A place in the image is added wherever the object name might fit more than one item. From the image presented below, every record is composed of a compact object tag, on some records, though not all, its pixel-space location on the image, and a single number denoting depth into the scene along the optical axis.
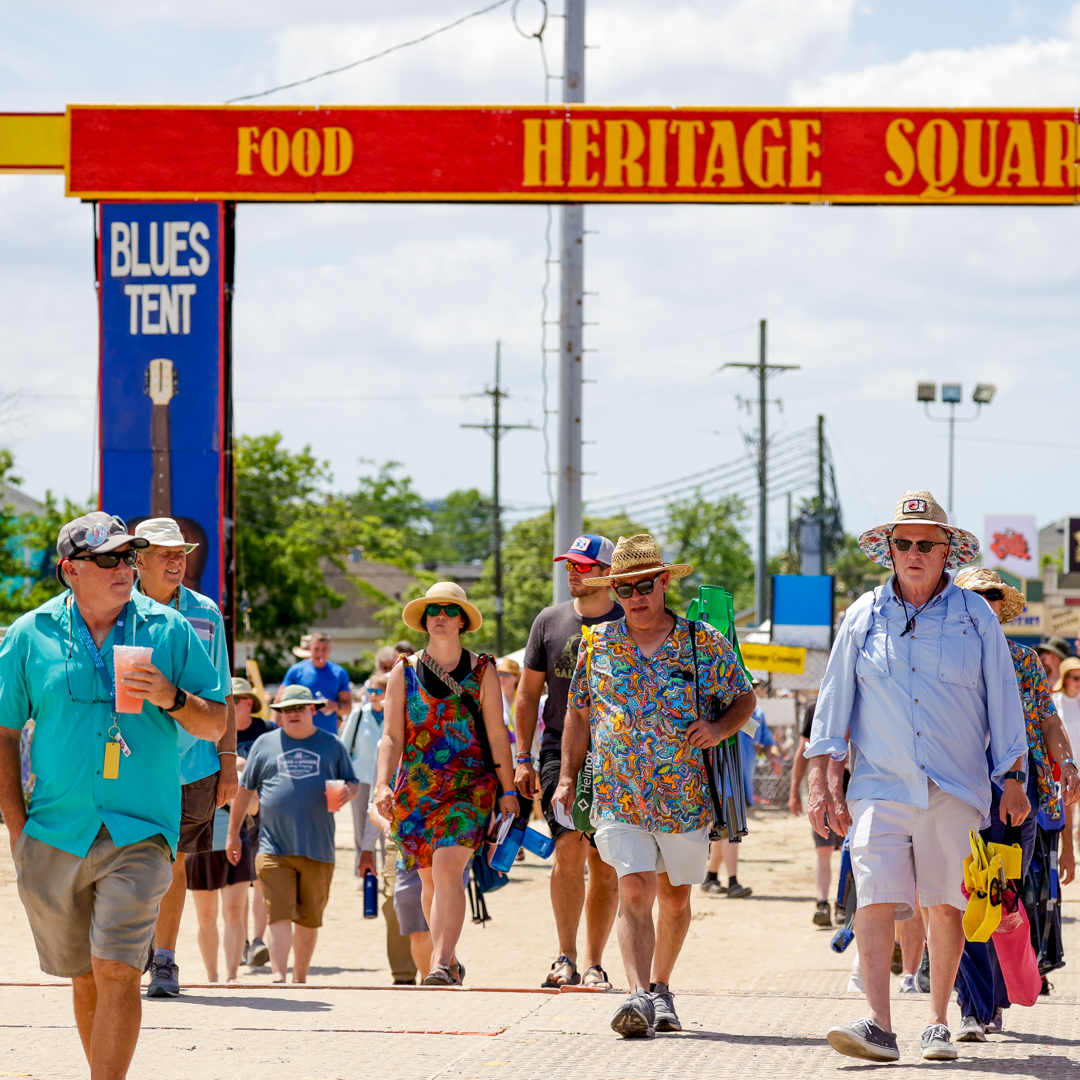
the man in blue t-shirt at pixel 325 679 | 28.14
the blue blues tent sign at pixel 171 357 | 25.20
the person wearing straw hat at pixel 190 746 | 13.09
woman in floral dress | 15.08
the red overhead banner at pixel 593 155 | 24.41
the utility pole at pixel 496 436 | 119.06
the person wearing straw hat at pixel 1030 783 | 11.88
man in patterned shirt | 12.17
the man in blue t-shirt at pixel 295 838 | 18.47
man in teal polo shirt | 9.02
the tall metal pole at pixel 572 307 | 27.30
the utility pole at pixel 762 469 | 102.56
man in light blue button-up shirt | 10.80
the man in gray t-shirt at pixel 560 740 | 15.02
